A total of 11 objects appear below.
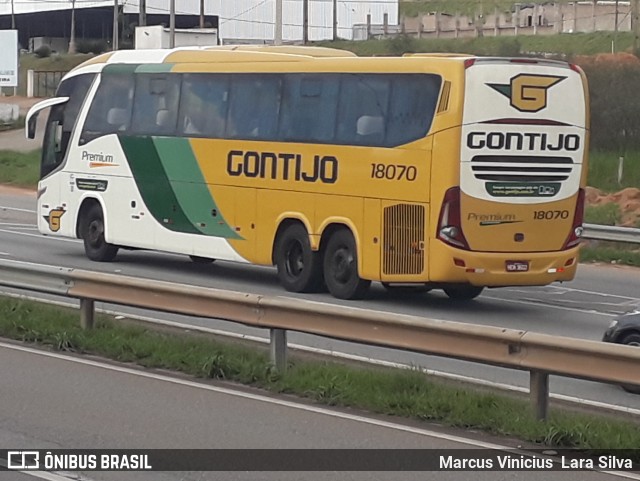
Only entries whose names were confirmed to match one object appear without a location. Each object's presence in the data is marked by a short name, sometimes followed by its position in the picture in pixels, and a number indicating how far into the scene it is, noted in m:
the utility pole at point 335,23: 83.12
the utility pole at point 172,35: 51.41
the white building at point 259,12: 89.31
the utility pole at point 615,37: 65.90
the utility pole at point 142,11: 66.28
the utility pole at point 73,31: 91.19
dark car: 12.31
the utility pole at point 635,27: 47.16
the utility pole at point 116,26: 68.38
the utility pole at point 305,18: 70.61
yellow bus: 16.61
